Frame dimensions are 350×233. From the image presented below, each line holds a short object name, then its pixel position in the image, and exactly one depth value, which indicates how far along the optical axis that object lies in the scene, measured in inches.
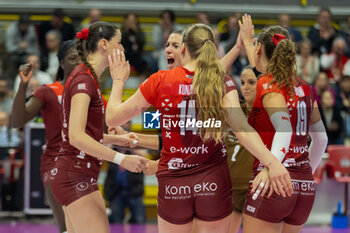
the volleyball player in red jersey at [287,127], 327.0
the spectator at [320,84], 739.4
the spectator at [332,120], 711.1
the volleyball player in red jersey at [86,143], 322.7
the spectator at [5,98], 714.8
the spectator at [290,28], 608.0
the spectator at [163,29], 701.3
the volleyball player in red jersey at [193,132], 307.9
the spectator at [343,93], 748.0
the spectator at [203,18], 690.2
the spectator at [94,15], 703.5
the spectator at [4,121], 688.4
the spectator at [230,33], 599.5
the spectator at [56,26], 717.0
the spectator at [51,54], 722.2
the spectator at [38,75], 716.0
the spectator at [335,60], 775.1
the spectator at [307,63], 733.9
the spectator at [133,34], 687.7
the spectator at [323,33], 703.1
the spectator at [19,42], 770.8
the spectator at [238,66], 537.2
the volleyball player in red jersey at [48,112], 401.4
